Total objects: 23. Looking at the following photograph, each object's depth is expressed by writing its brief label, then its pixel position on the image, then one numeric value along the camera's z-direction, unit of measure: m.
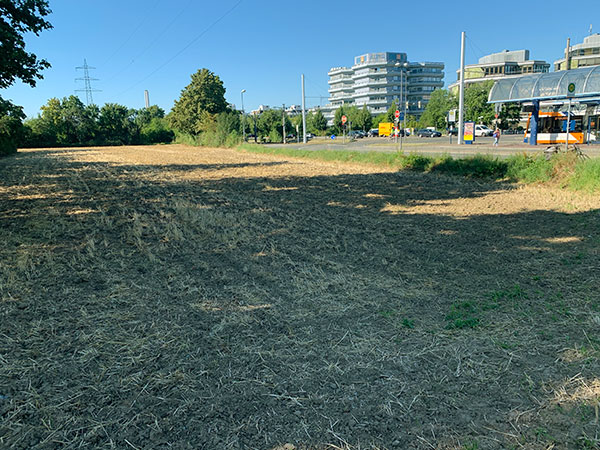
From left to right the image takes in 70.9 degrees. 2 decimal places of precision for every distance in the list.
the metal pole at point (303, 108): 55.16
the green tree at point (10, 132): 43.23
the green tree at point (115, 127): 86.62
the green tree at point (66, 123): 79.15
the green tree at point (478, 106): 63.75
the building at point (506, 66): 111.62
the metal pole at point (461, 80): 36.06
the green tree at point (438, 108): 77.44
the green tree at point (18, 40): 10.75
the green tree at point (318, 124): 99.00
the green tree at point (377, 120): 102.21
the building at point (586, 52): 94.06
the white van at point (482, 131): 56.68
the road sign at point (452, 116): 41.19
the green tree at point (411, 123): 93.24
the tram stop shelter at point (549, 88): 23.36
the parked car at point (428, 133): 63.58
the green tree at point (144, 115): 96.44
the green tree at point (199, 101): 65.50
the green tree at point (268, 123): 82.31
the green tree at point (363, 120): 100.12
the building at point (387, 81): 140.25
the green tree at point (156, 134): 88.00
